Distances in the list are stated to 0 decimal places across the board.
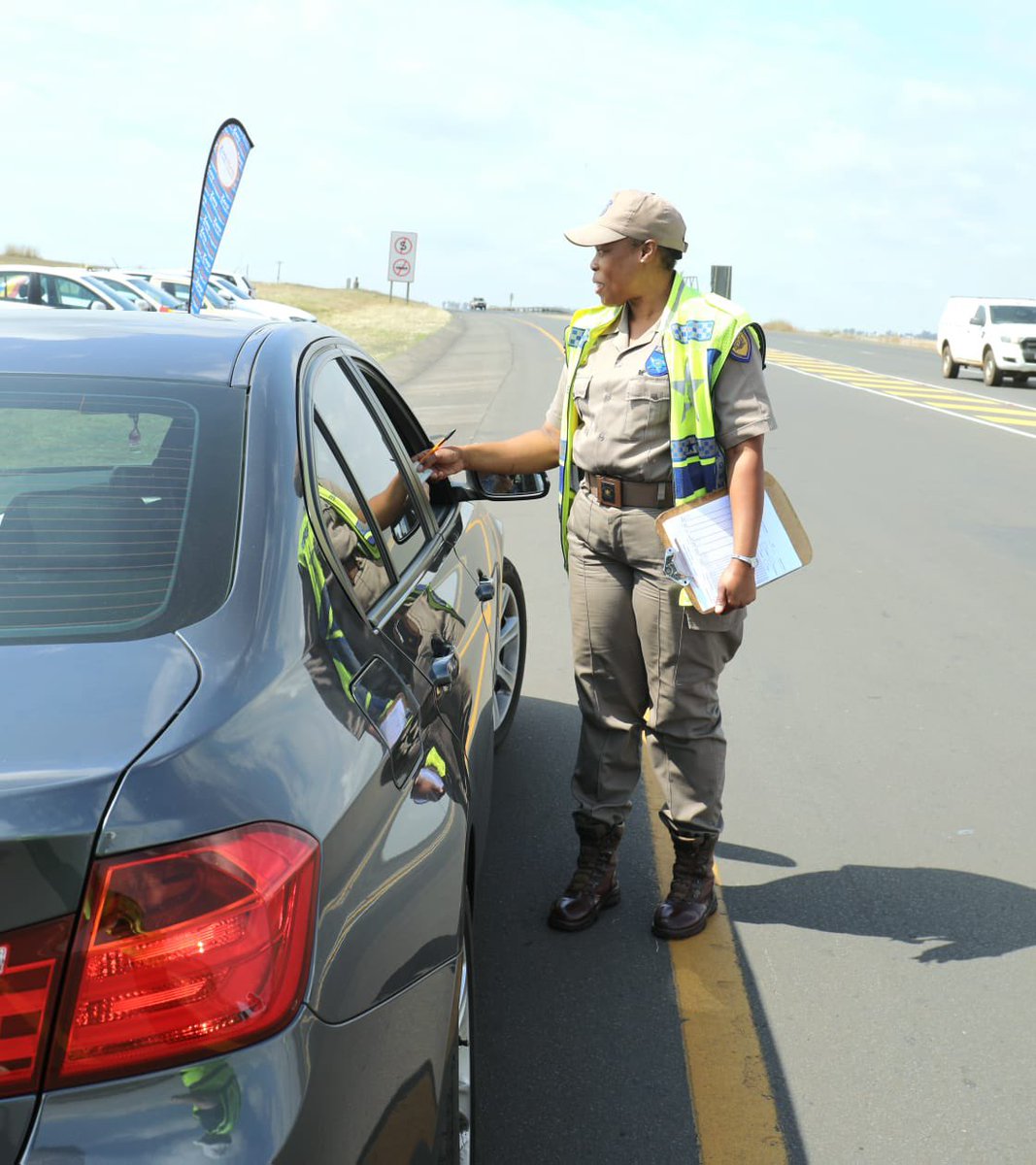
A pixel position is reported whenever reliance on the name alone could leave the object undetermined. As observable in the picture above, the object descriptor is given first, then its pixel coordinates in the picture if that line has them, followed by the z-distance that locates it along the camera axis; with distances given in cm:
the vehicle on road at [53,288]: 2050
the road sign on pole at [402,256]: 5862
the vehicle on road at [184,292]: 2422
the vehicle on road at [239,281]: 3288
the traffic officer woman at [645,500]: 354
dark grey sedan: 152
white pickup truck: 2720
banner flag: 1234
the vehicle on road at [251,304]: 2619
